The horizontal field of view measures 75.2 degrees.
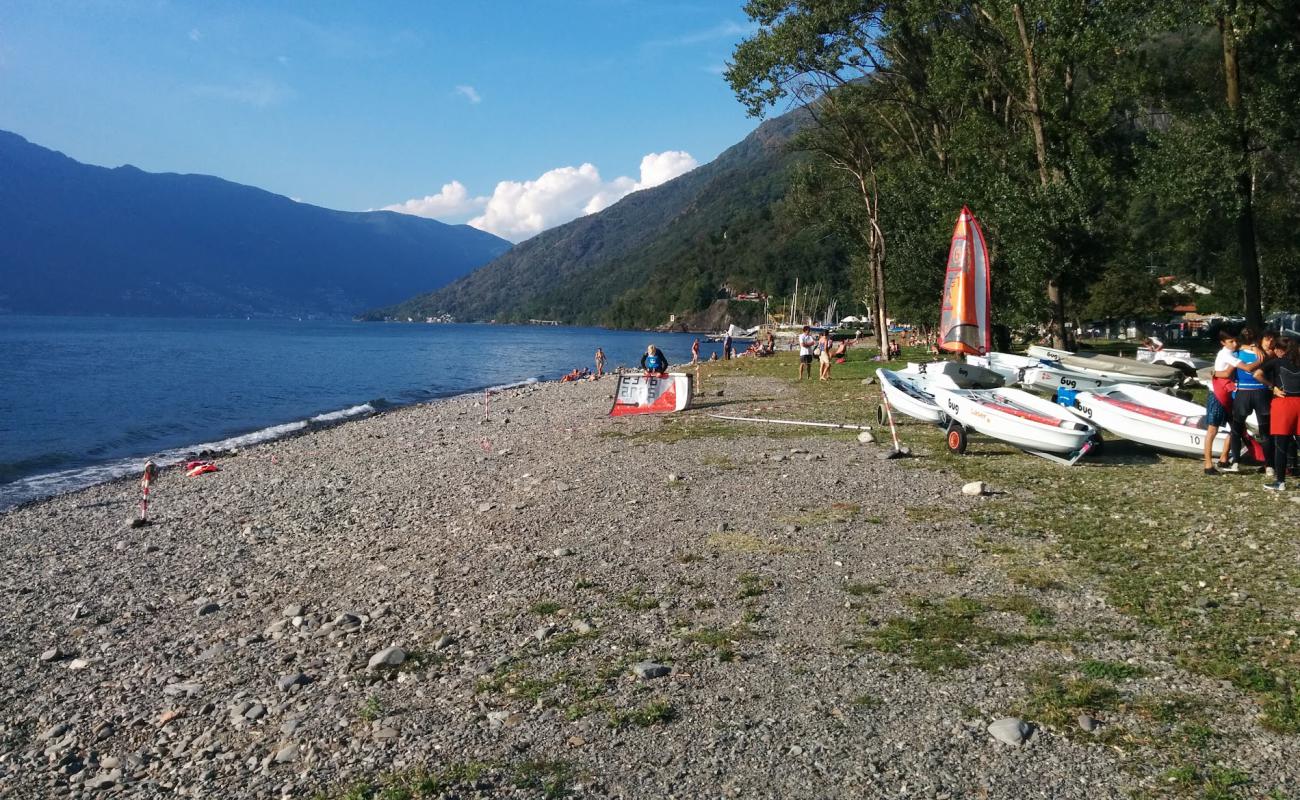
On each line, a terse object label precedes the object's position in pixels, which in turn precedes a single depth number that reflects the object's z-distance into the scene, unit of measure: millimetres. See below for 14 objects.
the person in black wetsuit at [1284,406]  10898
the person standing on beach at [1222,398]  11992
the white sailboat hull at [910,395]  17344
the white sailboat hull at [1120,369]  21938
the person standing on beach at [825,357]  31531
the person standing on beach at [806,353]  32938
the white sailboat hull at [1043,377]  21625
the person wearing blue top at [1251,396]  11563
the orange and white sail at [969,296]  15055
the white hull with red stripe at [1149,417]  13445
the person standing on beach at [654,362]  25797
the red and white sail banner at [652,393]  23992
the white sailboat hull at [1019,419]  13578
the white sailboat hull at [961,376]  18016
